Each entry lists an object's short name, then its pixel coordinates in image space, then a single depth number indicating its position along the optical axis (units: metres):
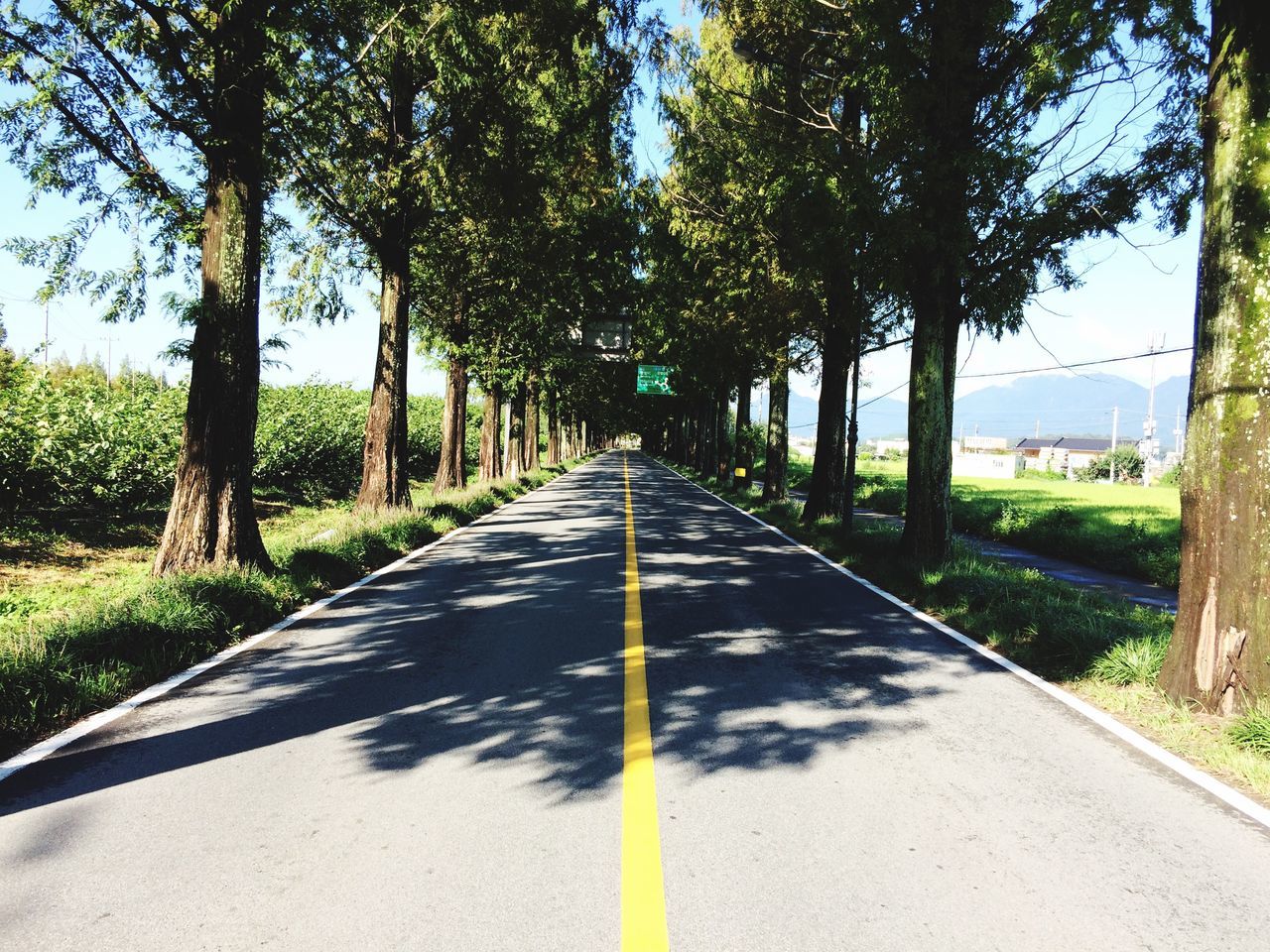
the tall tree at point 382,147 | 9.72
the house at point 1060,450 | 132.75
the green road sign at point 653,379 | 45.91
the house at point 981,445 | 165.02
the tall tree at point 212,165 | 7.89
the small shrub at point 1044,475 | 76.56
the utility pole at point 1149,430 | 66.82
